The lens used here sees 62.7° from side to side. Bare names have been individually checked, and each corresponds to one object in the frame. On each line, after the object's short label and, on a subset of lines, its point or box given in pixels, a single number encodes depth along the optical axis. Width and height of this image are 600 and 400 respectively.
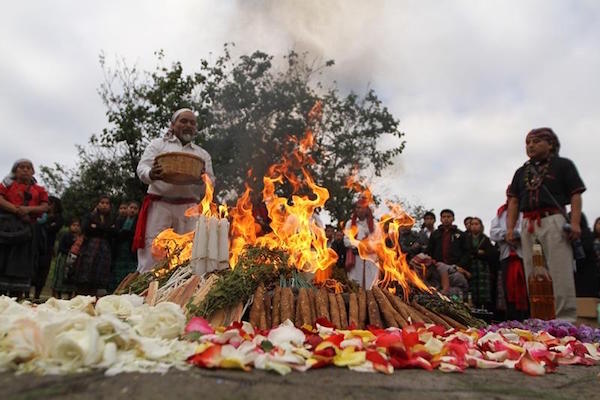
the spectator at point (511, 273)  6.43
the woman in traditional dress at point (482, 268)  7.46
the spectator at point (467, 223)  8.13
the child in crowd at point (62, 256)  9.81
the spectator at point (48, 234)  8.06
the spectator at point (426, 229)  8.82
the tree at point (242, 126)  17.06
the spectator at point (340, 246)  9.27
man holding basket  5.30
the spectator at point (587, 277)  7.46
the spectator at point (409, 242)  8.70
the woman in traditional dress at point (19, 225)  5.79
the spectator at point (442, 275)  7.31
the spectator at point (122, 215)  8.13
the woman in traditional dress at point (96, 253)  7.51
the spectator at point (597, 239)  7.79
